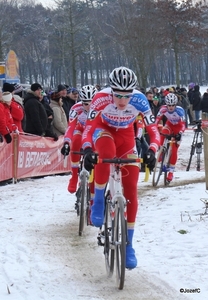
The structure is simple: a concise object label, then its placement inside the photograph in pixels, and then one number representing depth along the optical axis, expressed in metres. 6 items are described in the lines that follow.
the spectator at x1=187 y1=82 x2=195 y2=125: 30.20
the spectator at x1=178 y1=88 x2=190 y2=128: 27.06
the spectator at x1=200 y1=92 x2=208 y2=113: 27.08
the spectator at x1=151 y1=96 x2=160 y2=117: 20.62
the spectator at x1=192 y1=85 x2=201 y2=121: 29.47
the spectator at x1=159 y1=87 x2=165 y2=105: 26.23
